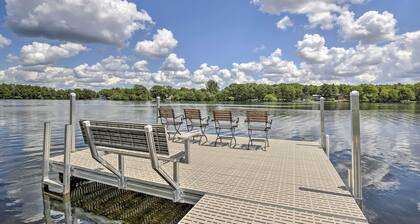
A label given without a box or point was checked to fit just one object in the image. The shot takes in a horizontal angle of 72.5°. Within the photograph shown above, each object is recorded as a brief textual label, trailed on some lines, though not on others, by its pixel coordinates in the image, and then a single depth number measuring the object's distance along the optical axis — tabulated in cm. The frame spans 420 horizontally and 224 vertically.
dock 364
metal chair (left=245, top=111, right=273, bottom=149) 843
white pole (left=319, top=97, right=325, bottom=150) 840
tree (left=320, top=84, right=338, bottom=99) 10069
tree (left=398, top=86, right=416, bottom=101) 8325
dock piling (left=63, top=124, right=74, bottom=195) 570
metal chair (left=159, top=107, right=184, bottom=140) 952
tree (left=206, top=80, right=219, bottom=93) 12466
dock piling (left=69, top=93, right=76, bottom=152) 716
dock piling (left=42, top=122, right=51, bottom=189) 604
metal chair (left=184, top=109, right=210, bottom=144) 923
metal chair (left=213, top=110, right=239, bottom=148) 872
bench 400
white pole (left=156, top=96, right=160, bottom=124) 995
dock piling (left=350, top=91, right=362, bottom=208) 432
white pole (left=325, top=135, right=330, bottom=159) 764
